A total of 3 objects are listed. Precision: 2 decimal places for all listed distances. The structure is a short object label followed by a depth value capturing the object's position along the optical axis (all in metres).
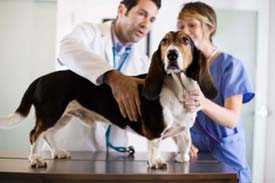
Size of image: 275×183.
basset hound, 0.98
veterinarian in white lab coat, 1.17
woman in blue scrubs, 1.37
